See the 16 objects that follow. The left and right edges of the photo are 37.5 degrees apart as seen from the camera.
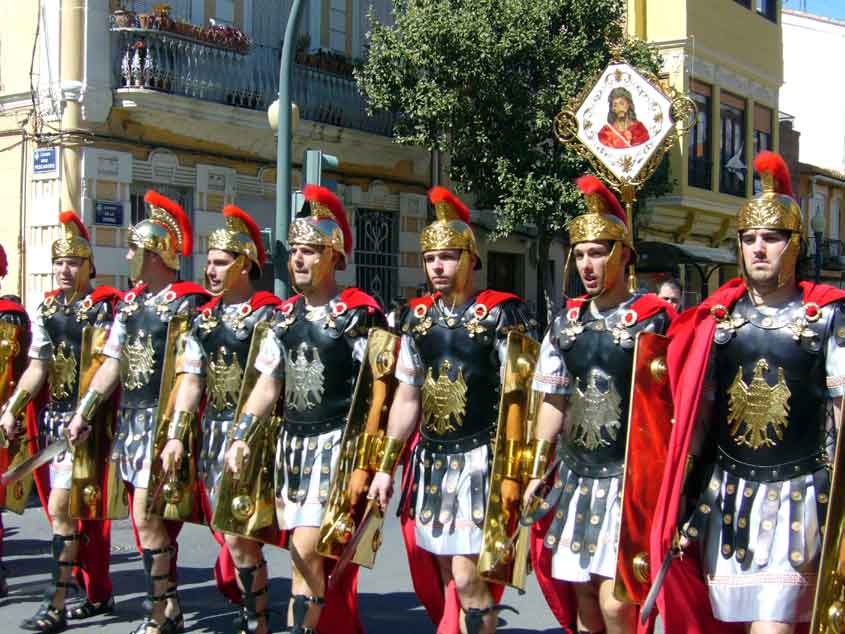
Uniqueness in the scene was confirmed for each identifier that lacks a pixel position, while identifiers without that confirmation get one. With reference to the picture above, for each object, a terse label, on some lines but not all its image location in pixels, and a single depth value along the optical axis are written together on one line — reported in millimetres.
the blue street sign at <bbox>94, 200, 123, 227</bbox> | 16297
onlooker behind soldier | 10390
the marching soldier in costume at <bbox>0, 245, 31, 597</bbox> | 8164
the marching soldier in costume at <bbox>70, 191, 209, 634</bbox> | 6832
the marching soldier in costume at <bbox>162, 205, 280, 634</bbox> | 6668
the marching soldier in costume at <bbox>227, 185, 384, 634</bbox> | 5973
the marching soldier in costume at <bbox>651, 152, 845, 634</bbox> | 4504
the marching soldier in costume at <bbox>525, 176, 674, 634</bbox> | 5105
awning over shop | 18641
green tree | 18953
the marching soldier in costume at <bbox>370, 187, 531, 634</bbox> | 5645
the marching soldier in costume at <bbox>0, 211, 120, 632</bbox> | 7398
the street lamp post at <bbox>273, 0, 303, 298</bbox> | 11773
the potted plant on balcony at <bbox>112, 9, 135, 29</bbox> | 16594
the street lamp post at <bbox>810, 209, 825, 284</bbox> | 27022
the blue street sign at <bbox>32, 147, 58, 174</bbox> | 16203
